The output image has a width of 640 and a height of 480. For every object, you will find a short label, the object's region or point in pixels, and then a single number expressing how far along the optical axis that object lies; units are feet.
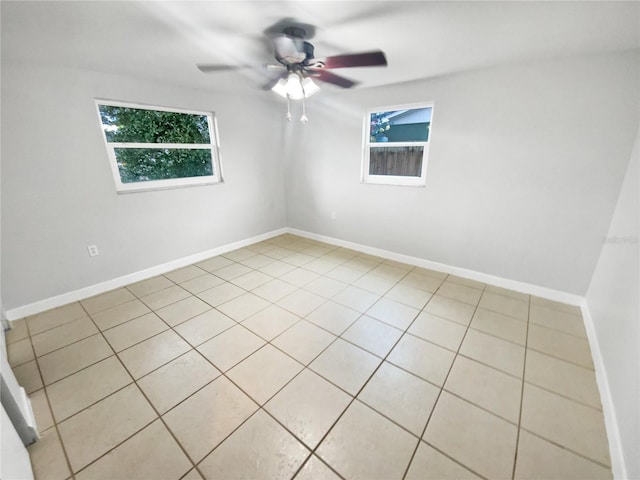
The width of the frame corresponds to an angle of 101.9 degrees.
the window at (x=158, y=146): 8.92
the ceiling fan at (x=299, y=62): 5.52
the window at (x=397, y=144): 10.11
